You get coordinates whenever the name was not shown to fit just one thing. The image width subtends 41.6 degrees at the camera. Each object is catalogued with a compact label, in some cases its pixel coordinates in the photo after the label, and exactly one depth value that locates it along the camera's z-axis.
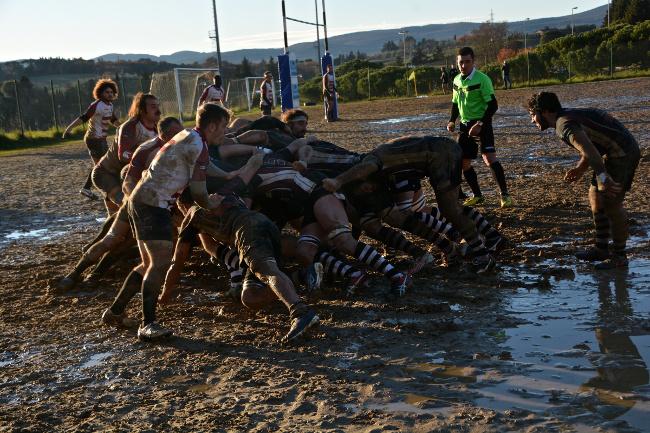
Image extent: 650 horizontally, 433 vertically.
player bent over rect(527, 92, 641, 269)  7.11
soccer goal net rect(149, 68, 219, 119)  37.47
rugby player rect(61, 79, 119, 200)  12.10
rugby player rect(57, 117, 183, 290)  7.00
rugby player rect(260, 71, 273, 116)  28.01
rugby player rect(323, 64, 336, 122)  30.33
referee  10.34
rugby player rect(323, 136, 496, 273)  7.62
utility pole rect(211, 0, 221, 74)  36.66
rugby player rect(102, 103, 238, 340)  6.21
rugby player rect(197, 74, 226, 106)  22.12
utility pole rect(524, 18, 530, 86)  48.00
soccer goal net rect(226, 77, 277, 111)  48.53
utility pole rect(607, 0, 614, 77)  45.47
